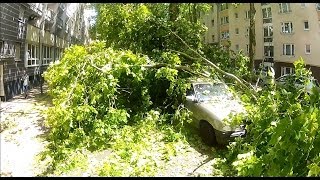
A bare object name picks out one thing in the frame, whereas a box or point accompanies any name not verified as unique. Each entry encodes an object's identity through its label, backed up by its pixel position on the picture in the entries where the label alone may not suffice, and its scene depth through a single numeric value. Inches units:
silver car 212.2
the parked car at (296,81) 174.4
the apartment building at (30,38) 369.5
